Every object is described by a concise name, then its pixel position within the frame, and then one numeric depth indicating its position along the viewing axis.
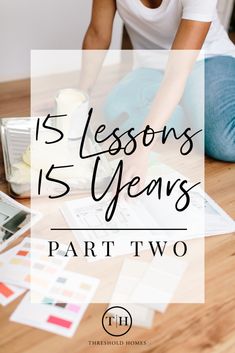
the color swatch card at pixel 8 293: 0.91
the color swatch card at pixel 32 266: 0.94
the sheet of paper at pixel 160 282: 0.94
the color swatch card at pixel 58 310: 0.87
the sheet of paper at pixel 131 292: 0.91
